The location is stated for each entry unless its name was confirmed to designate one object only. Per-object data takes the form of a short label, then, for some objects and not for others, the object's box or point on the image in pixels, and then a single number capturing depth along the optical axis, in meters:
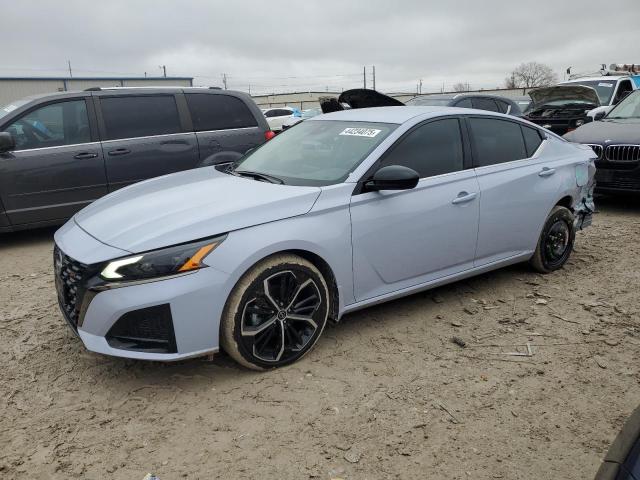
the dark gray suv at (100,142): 5.95
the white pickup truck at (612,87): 12.27
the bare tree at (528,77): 65.75
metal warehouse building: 29.22
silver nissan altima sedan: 2.91
